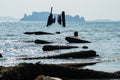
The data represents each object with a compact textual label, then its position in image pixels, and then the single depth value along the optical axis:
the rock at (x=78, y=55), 35.84
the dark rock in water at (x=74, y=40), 56.00
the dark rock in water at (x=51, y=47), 44.84
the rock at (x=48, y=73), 20.01
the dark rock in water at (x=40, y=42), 56.69
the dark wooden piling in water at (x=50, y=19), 96.54
